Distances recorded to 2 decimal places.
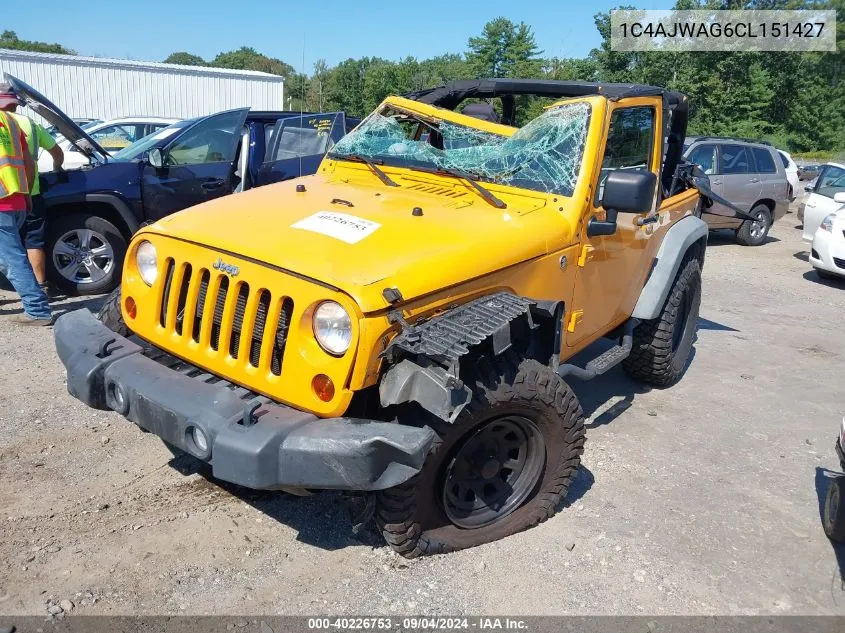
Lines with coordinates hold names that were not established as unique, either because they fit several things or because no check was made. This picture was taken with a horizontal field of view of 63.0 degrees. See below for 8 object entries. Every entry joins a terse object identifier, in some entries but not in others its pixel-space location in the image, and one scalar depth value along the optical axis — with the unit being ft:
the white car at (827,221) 30.58
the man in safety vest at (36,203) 20.35
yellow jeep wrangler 8.55
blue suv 22.07
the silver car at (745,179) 37.93
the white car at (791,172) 43.42
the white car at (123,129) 39.47
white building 77.30
